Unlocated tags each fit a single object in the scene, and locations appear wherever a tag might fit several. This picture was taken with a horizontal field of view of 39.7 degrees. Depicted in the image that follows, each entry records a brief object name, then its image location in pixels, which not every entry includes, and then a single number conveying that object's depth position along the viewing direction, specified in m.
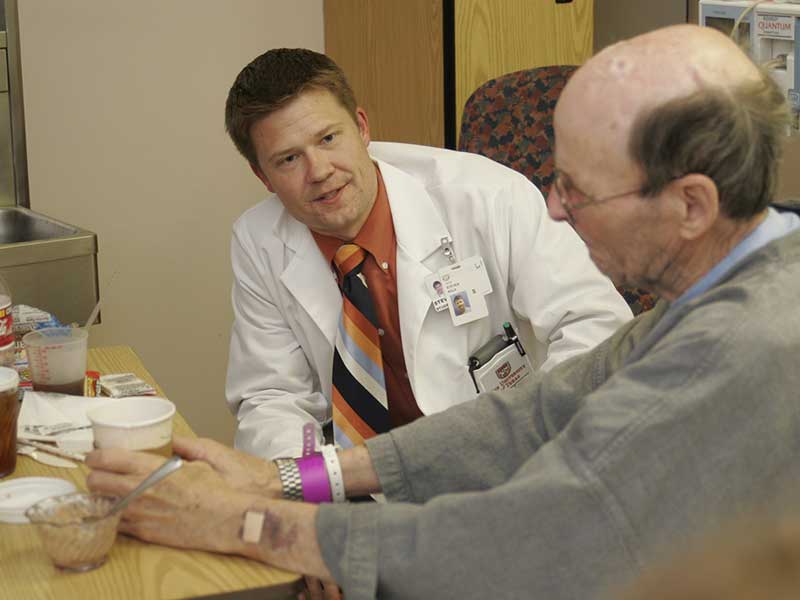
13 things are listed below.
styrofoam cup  1.36
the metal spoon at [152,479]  1.24
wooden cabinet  3.15
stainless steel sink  2.35
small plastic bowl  1.21
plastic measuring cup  1.71
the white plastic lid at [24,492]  1.34
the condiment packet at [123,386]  1.79
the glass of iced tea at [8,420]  1.45
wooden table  1.18
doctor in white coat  2.06
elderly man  1.12
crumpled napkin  1.56
